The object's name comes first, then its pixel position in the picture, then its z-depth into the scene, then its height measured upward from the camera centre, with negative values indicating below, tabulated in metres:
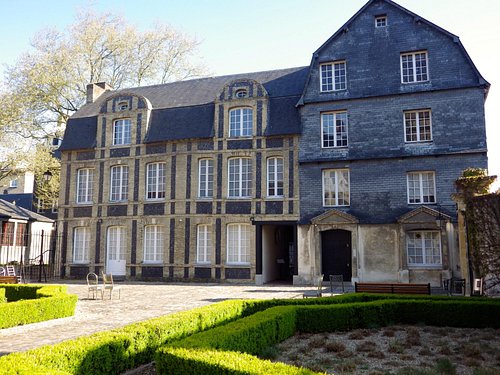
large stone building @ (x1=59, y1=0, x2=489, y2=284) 19.44 +4.01
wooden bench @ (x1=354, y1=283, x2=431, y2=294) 12.69 -1.02
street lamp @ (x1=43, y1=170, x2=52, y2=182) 22.30 +3.82
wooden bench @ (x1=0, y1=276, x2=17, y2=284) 16.28 -0.95
